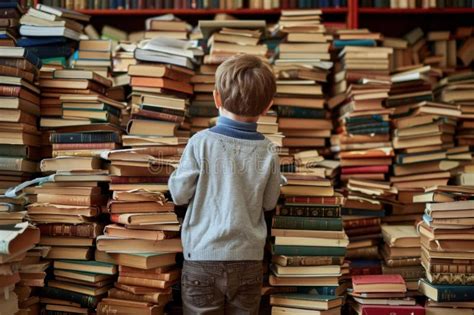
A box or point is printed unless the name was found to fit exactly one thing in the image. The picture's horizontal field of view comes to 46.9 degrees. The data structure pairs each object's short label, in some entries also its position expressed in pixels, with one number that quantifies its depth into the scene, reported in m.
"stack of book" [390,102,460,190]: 2.95
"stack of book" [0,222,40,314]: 1.82
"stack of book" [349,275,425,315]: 2.22
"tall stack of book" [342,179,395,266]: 2.71
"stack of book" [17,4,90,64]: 2.85
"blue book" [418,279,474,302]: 2.21
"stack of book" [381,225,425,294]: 2.52
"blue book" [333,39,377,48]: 3.16
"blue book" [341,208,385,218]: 2.77
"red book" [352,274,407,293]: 2.27
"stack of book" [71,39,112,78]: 2.99
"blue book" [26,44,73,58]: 2.89
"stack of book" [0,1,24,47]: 2.64
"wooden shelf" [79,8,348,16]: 3.45
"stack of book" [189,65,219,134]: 2.94
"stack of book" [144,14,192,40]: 3.29
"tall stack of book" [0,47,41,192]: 2.39
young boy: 1.93
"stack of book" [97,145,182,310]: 2.14
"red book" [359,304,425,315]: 2.21
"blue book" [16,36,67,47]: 2.87
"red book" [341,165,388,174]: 2.99
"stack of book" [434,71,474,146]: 3.01
